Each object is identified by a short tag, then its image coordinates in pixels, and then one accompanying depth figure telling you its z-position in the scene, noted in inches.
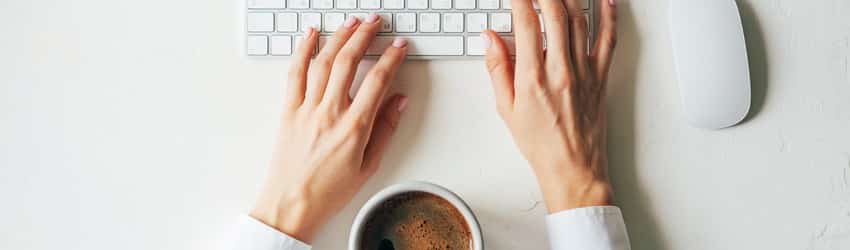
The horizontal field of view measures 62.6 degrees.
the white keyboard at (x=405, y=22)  27.5
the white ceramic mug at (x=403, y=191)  23.8
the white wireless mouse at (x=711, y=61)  27.0
